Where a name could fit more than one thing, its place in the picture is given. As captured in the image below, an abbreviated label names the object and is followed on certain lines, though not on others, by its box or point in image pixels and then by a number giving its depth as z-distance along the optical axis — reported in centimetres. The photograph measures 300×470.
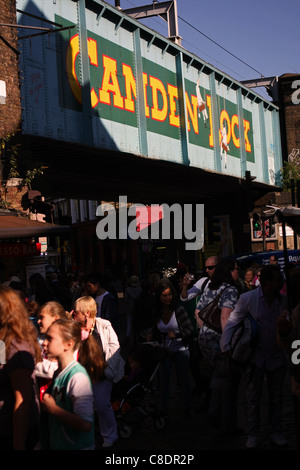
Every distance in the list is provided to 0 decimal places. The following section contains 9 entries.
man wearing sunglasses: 884
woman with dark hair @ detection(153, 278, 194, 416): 878
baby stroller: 805
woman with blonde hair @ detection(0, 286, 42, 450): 421
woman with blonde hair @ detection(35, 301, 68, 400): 516
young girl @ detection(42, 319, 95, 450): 429
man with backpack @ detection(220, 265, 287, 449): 691
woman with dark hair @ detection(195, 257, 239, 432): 743
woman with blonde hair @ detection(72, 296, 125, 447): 717
